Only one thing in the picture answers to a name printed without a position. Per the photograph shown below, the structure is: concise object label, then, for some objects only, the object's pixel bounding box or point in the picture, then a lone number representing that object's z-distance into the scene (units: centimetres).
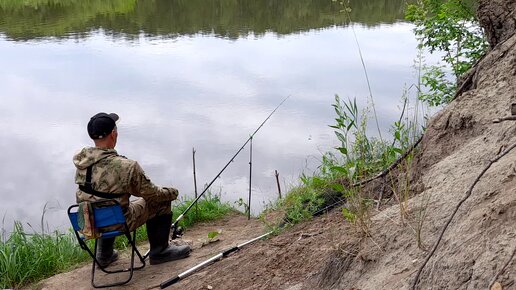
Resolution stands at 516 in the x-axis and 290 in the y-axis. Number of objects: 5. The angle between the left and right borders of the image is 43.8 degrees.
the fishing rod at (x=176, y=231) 652
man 534
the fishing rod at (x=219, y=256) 529
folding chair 529
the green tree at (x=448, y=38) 758
